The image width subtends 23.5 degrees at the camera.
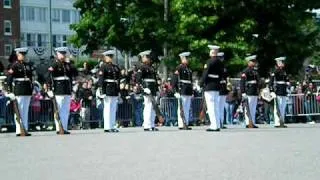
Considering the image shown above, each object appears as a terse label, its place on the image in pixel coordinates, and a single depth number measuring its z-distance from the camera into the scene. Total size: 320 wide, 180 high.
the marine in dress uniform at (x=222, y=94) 21.30
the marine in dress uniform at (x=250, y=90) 22.23
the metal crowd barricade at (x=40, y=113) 24.17
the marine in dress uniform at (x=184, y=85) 21.47
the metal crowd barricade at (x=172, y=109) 26.50
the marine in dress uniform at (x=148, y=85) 20.75
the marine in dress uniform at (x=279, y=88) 22.52
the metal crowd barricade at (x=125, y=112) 25.86
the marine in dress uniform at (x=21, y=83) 18.97
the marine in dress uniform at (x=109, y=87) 20.27
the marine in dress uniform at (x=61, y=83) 19.38
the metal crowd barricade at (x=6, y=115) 23.33
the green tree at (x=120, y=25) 41.75
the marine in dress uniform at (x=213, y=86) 19.77
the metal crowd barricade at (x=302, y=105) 28.83
